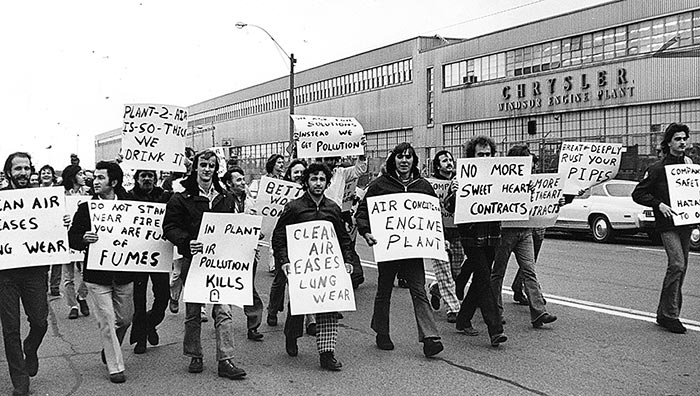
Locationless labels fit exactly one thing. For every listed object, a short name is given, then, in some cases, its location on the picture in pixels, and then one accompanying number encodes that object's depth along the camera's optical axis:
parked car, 17.58
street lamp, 34.38
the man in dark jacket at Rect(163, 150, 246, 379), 6.11
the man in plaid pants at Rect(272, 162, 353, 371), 6.54
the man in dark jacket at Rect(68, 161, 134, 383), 6.04
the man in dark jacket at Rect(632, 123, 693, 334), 7.34
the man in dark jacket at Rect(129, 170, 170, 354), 6.94
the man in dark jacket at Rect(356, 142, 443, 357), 6.80
